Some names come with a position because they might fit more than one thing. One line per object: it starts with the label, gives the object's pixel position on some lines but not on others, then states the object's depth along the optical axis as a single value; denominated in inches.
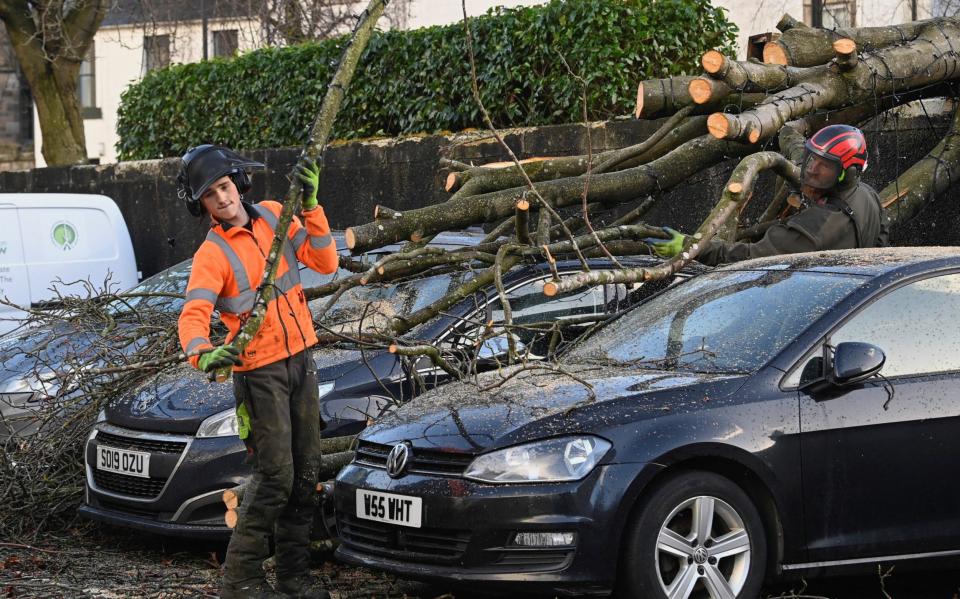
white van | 839.7
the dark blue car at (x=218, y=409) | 482.1
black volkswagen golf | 364.3
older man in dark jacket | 522.4
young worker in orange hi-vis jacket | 410.5
